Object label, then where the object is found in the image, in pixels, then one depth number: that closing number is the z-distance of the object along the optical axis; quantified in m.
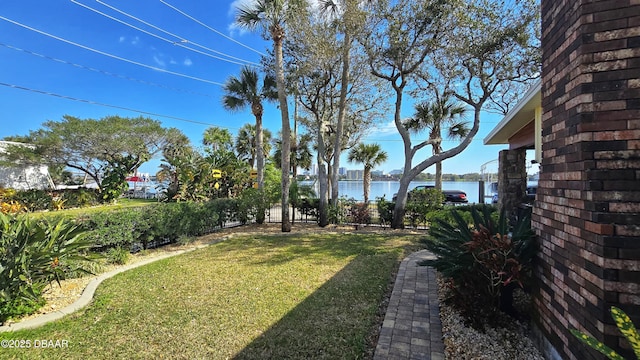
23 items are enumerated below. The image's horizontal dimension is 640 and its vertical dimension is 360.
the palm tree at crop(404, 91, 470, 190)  13.49
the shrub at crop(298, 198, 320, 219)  12.28
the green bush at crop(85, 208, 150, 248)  6.11
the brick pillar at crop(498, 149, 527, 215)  6.61
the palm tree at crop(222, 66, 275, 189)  12.17
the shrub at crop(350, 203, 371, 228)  10.95
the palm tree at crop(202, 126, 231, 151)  21.72
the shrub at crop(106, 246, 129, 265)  6.24
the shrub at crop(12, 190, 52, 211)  15.26
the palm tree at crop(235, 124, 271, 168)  23.77
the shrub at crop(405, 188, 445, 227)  10.56
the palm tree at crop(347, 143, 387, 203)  18.84
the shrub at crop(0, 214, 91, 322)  3.62
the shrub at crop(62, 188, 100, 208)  17.08
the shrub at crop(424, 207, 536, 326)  2.82
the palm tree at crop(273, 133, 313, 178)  22.11
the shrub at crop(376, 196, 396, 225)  11.11
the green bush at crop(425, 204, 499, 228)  7.70
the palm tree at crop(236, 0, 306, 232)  9.59
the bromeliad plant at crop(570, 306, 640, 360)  1.44
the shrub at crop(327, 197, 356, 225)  11.37
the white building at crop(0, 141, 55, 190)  19.12
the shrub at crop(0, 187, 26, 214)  11.78
